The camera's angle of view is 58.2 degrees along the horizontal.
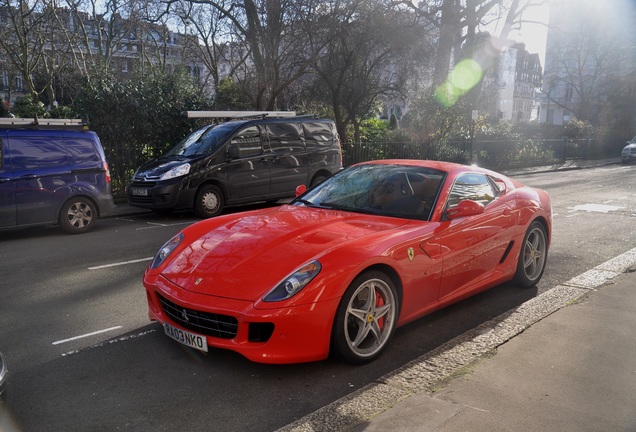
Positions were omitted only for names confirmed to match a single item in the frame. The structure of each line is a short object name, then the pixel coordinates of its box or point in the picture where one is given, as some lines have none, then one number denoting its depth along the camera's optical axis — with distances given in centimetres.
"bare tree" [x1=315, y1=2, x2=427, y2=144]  2000
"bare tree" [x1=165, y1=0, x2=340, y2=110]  1886
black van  1134
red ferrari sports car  374
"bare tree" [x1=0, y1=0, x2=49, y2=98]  2734
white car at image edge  3228
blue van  909
